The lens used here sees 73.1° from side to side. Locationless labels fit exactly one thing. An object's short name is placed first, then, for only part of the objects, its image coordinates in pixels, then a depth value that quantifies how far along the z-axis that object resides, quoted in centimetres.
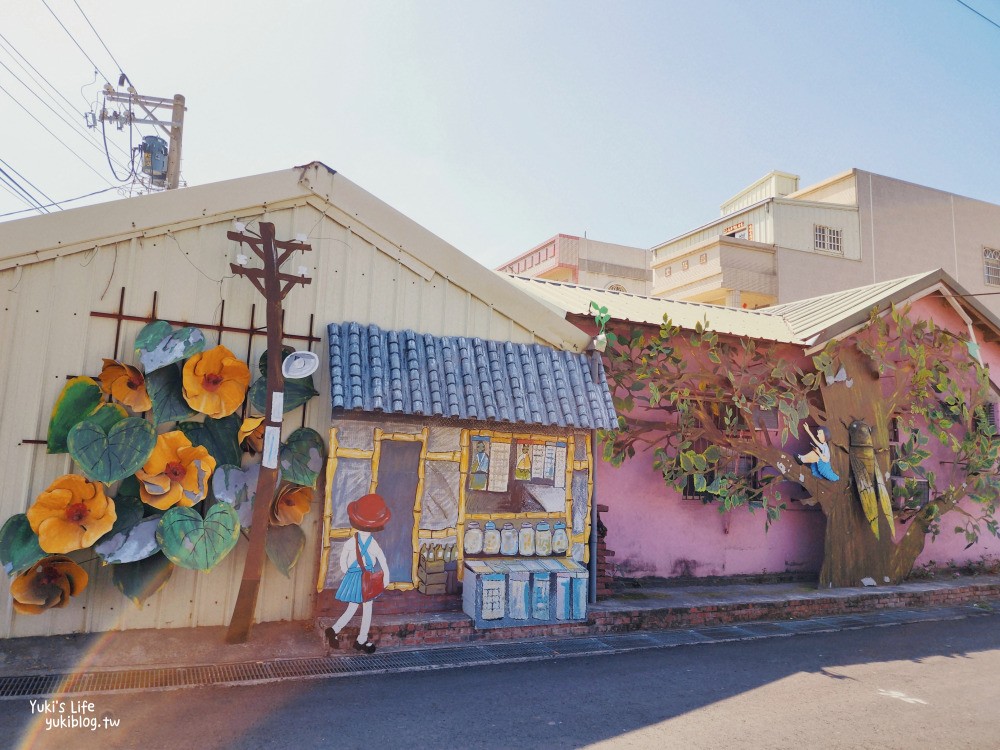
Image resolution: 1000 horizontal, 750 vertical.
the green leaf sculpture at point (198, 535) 694
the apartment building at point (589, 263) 3331
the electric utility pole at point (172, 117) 1495
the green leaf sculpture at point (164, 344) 718
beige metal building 700
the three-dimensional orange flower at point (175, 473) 703
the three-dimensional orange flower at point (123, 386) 716
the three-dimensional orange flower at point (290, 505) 759
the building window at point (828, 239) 2747
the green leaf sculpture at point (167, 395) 718
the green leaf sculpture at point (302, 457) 761
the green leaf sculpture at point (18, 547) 652
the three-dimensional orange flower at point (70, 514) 659
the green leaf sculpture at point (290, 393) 764
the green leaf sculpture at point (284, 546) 757
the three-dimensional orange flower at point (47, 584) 664
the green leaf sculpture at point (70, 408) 693
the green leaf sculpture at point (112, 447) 676
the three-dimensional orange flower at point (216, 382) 732
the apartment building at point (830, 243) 2659
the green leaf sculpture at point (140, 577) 697
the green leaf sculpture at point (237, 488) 743
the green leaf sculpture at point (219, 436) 746
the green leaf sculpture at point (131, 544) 682
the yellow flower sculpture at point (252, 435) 750
